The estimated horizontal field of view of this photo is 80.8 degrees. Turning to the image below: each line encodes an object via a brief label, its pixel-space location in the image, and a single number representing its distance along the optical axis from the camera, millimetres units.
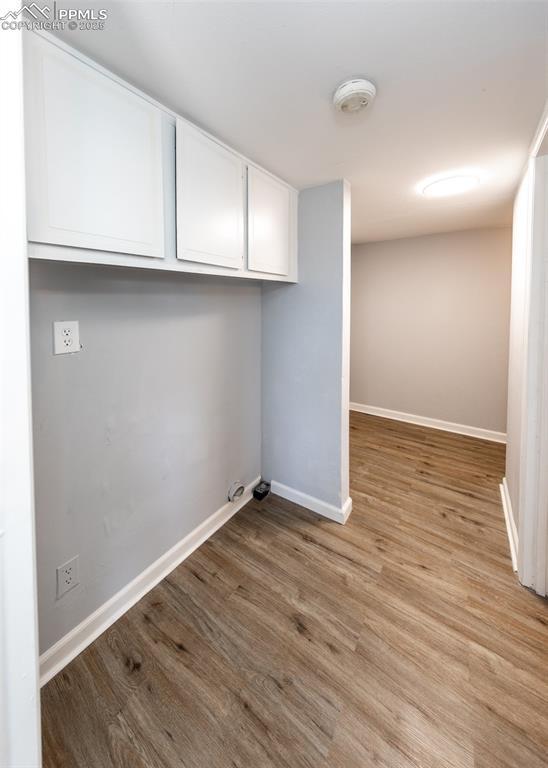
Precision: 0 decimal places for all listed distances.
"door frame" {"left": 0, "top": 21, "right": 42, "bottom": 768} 682
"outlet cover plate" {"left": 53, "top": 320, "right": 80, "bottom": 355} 1247
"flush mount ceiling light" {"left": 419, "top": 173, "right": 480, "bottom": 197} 2000
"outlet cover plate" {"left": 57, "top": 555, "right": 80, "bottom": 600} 1334
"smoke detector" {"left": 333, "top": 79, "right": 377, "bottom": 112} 1142
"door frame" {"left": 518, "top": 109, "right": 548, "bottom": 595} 1563
